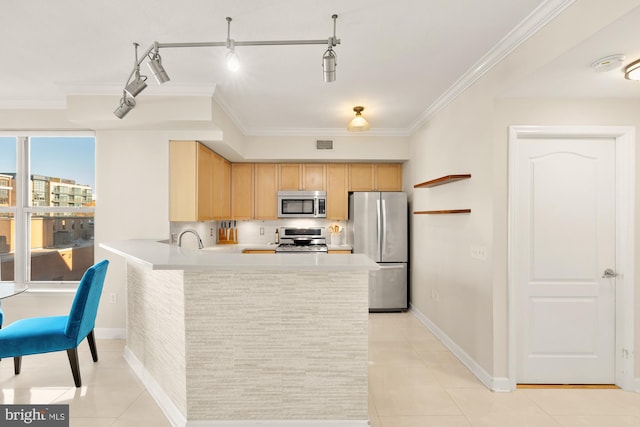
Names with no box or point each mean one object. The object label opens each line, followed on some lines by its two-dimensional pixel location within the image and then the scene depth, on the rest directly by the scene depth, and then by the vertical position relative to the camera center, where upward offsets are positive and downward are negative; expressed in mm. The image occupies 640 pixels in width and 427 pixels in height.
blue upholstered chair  2500 -879
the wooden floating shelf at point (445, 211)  3099 +22
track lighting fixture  2006 +926
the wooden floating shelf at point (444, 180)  3030 +318
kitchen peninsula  2094 -812
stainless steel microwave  5164 +144
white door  2727 -346
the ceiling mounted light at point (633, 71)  2086 +881
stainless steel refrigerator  4867 -388
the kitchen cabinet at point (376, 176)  5277 +576
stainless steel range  5277 -366
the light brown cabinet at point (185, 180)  3746 +365
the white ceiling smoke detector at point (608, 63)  1993 +898
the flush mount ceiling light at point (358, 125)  3605 +928
